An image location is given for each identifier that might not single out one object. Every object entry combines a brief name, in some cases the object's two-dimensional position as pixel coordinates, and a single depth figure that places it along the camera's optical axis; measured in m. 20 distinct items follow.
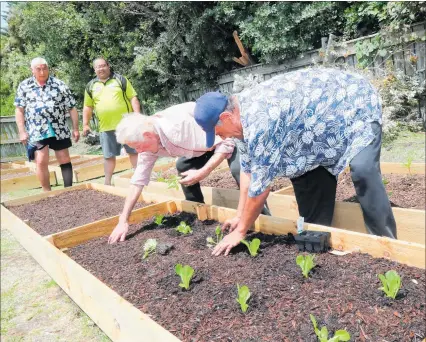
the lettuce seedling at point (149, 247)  2.91
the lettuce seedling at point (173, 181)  3.81
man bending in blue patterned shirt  2.15
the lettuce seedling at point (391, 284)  1.86
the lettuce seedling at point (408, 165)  4.05
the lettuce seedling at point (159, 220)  3.58
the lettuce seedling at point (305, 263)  2.18
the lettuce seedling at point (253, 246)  2.56
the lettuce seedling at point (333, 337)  1.54
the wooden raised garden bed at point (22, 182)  7.48
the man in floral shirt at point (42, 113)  5.64
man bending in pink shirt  2.94
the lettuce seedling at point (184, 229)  3.26
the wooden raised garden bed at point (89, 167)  7.95
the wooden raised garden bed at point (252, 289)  1.78
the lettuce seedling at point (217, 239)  2.94
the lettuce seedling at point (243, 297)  1.96
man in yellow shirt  5.76
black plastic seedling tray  2.46
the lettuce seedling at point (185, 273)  2.27
